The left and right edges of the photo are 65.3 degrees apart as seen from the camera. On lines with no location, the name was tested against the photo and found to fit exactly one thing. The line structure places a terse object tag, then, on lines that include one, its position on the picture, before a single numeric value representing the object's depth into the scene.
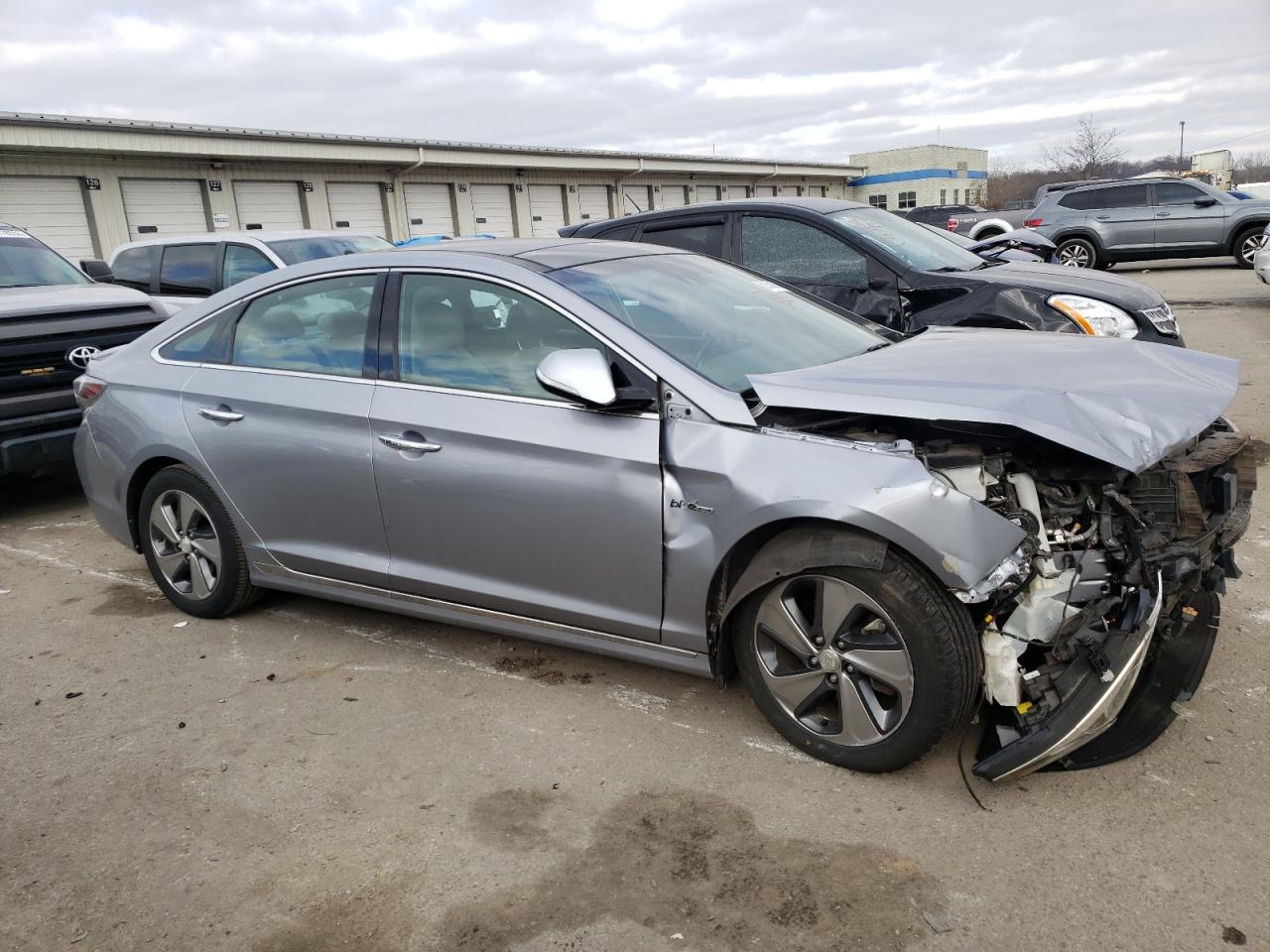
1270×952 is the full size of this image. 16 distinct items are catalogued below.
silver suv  18.14
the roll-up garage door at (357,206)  25.48
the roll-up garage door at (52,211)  19.00
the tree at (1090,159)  65.25
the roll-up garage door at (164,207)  21.08
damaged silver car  2.87
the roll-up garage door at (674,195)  36.00
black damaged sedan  6.14
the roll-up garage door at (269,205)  23.34
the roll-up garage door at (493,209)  29.42
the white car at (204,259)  9.82
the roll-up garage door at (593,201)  33.16
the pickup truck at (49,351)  6.34
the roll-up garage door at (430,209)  27.34
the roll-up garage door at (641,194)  34.56
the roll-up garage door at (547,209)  31.34
